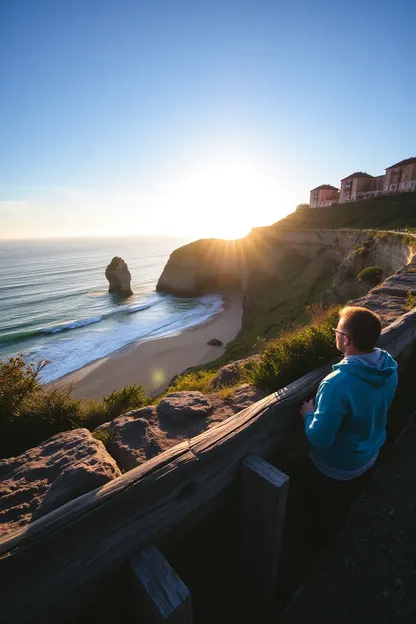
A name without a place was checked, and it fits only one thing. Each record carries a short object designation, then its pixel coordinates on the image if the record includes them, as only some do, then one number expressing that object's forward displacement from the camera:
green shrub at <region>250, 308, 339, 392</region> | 3.58
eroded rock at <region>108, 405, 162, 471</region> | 2.81
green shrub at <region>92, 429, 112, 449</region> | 3.03
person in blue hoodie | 2.12
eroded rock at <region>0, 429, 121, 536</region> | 2.08
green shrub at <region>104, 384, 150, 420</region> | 4.93
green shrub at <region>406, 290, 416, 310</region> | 5.94
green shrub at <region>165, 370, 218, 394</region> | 6.30
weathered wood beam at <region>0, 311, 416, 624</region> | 1.49
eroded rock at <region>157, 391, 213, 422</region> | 3.61
